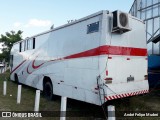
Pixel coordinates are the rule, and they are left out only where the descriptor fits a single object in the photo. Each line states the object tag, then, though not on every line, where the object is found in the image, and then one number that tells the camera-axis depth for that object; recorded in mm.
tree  37438
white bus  6660
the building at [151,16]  19586
